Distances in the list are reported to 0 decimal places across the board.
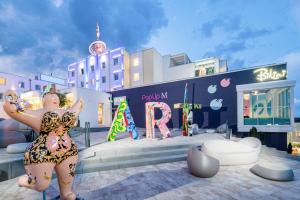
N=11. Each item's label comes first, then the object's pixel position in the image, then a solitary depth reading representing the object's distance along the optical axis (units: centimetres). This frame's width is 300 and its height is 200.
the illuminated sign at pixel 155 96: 2022
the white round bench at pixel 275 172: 472
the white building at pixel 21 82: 3238
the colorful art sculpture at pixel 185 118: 1210
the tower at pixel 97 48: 3488
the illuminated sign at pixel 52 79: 4284
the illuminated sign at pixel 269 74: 1431
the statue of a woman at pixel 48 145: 257
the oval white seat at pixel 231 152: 619
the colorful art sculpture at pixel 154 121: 1070
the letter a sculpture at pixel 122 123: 988
